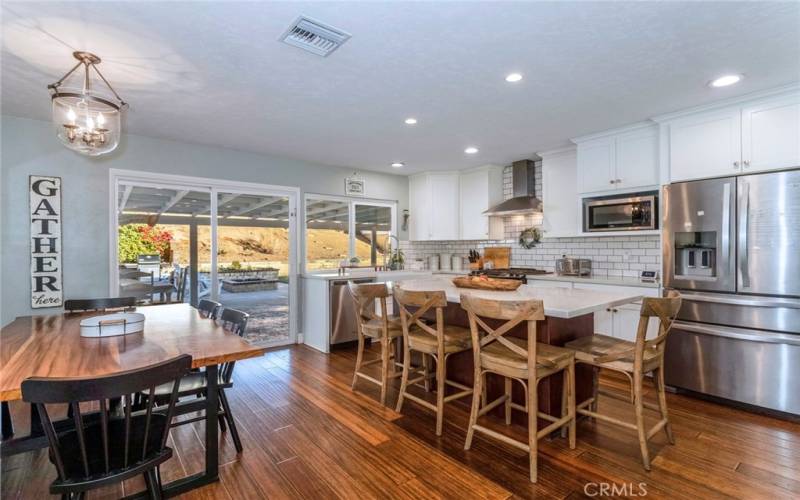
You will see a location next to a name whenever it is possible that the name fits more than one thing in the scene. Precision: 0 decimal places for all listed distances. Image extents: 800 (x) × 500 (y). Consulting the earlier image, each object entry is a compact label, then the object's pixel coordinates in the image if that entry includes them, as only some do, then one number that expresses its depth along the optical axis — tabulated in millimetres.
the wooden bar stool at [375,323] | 3055
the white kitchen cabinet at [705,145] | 3098
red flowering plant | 4035
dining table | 1576
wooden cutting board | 5590
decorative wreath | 5168
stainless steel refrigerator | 2805
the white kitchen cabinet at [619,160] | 3680
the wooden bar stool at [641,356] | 2098
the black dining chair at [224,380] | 2227
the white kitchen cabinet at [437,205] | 5895
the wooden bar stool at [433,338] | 2561
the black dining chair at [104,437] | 1275
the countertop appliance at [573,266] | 4577
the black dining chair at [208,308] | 2790
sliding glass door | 4086
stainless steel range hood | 4992
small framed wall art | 5617
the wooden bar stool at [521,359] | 2041
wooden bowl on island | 2951
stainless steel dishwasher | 4770
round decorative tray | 2098
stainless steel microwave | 3693
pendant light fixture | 2139
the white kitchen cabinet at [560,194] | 4527
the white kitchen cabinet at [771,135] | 2834
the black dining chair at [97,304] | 2984
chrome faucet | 6230
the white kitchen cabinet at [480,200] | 5539
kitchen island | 2359
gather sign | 3475
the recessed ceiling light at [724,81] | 2707
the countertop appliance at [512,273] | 4684
